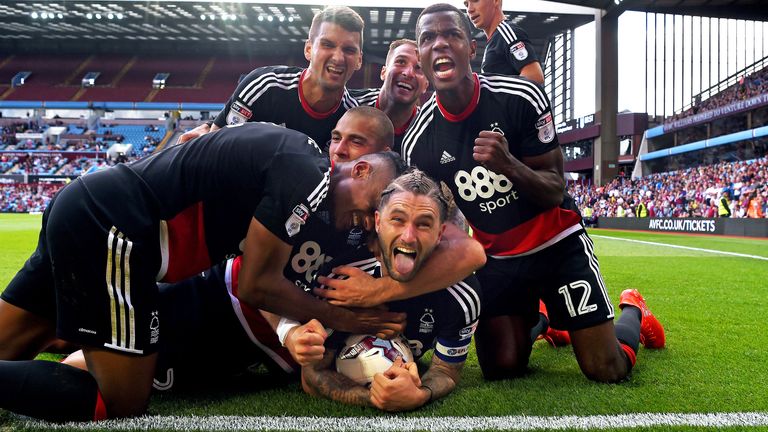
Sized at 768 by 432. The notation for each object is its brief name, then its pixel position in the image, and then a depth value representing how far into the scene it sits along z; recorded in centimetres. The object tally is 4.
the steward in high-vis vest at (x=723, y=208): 2088
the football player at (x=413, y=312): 258
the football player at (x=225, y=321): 280
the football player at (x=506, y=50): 427
